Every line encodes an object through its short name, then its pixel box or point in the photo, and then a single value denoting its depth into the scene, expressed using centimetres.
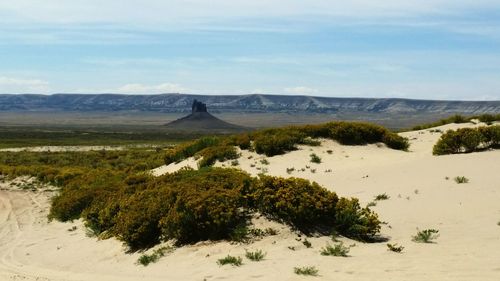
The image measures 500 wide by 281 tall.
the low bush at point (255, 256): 1045
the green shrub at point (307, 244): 1090
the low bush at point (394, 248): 1027
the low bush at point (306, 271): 918
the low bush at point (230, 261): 1023
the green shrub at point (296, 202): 1198
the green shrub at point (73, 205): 1908
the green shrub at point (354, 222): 1160
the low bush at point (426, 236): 1097
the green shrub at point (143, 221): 1302
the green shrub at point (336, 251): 1024
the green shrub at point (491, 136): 2167
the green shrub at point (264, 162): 2256
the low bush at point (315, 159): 2209
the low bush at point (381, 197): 1521
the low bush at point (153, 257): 1152
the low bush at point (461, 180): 1605
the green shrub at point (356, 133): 2525
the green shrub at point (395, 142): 2541
